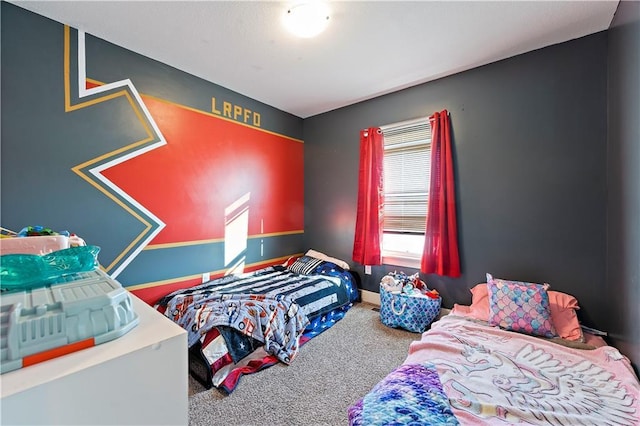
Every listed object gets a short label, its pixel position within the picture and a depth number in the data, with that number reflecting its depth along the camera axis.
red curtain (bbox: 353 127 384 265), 3.21
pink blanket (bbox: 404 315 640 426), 1.10
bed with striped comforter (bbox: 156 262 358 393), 1.89
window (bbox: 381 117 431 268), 2.91
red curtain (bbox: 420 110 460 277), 2.64
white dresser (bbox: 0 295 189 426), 0.51
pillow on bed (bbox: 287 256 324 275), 3.33
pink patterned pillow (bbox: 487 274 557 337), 1.89
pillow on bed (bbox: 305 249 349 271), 3.52
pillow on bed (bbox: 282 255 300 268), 3.64
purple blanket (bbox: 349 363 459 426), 1.05
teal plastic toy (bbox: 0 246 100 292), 0.73
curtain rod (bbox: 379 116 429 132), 2.90
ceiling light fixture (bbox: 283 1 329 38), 1.78
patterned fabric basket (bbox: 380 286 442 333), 2.54
